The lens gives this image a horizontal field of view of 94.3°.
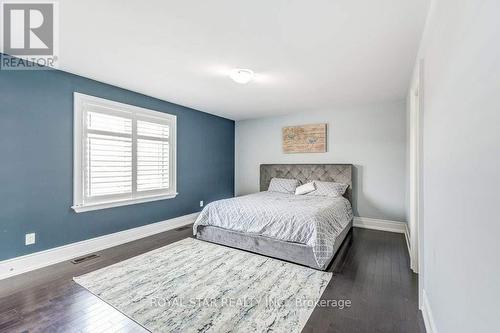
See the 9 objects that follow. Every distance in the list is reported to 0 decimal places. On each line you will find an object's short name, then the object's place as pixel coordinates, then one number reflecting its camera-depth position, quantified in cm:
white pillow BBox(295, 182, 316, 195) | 459
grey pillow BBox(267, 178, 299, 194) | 495
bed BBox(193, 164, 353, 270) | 279
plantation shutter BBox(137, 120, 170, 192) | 399
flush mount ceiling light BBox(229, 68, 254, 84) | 295
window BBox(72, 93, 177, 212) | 324
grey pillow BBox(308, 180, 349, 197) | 438
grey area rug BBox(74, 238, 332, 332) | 184
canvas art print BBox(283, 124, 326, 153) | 496
